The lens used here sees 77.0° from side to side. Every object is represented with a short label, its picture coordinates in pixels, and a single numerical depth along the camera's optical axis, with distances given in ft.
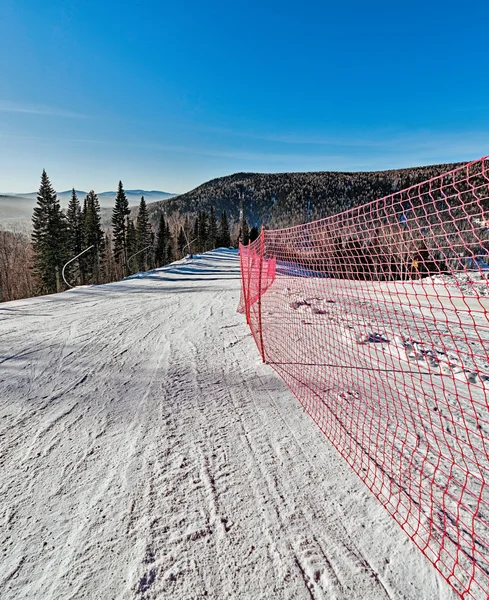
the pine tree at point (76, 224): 117.91
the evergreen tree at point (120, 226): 132.77
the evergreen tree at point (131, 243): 141.18
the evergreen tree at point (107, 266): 142.97
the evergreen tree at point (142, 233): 142.52
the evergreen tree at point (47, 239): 92.68
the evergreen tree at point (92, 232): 122.83
